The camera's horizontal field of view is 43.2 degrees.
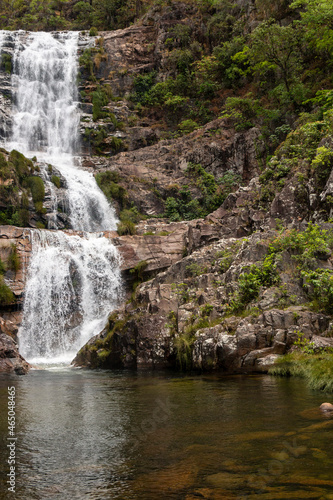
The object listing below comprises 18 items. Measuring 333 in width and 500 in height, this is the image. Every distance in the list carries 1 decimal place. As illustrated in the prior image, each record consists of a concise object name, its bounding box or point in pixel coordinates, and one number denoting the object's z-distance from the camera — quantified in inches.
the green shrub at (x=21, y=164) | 1099.9
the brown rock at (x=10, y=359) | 583.8
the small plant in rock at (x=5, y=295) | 823.1
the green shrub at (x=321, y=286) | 453.1
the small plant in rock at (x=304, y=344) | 411.0
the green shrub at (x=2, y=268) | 854.5
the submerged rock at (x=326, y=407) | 255.5
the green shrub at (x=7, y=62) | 1565.0
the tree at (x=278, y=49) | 1024.2
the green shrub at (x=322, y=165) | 628.7
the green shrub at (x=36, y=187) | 1095.6
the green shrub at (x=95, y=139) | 1471.5
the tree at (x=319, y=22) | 846.5
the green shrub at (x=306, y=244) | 497.0
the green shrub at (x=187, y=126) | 1402.6
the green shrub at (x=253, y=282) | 533.6
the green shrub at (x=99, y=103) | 1540.4
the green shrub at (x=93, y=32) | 1775.3
